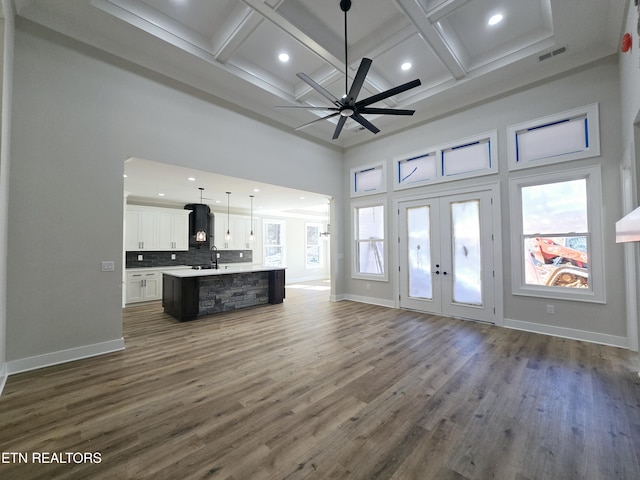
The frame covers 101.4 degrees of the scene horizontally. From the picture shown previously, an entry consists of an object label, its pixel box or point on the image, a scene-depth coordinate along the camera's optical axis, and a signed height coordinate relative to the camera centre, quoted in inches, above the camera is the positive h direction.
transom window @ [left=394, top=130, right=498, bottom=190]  187.2 +66.5
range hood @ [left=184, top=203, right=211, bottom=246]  306.2 +34.9
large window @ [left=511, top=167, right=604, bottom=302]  147.5 +5.9
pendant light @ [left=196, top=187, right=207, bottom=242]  231.0 +12.0
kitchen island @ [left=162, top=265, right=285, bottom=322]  196.1 -35.4
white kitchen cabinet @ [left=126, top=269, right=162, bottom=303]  253.3 -36.2
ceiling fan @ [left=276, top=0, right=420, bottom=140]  110.3 +68.0
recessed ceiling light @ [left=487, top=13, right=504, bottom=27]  133.8 +117.7
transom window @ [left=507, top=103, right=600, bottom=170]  148.4 +65.6
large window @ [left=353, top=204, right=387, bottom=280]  247.8 +4.6
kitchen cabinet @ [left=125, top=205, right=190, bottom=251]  262.1 +21.7
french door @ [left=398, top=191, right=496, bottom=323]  185.5 -7.4
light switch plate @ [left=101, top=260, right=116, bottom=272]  134.5 -8.5
